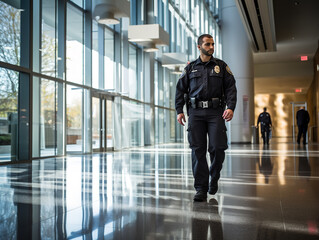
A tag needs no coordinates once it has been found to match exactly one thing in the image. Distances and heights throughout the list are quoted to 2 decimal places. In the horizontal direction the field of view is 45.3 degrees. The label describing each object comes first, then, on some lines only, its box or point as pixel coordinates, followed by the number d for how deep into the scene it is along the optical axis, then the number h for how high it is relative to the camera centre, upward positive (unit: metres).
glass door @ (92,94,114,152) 14.88 +0.50
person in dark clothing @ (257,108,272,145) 19.55 +0.58
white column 23.58 +4.08
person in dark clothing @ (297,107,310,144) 18.77 +0.68
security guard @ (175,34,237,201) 3.86 +0.25
